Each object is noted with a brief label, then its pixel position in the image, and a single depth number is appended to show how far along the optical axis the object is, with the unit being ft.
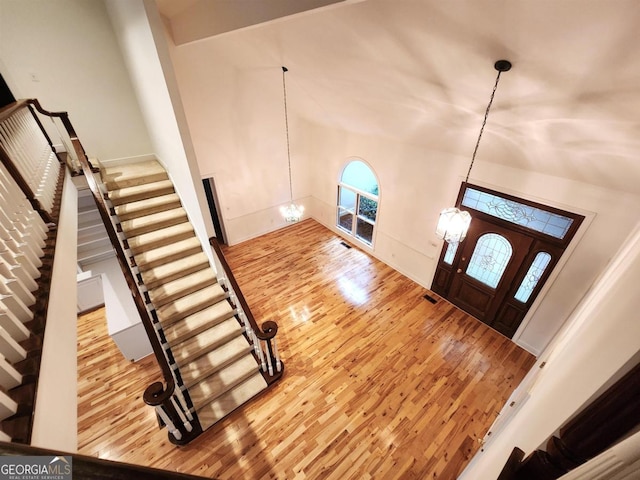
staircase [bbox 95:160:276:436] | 10.91
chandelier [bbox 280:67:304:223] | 16.92
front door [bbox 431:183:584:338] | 11.65
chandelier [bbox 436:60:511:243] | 8.49
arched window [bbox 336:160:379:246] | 19.92
